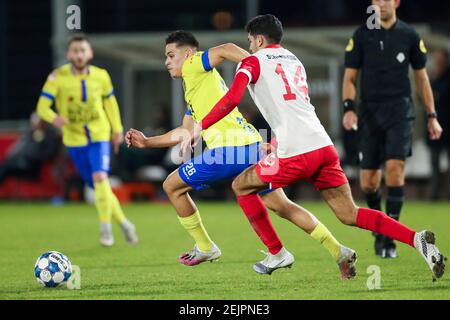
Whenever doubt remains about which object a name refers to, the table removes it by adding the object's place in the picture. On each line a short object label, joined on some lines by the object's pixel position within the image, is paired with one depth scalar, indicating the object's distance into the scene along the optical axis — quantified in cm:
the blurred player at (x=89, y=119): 2391
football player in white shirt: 1552
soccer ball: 1634
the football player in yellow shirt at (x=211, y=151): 1648
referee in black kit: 1981
